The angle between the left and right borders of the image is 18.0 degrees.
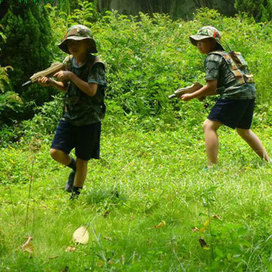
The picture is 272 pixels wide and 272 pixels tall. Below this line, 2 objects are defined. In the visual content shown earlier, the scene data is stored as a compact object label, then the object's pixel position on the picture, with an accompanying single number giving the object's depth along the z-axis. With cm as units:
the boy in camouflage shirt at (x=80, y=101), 808
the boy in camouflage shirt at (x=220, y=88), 1060
